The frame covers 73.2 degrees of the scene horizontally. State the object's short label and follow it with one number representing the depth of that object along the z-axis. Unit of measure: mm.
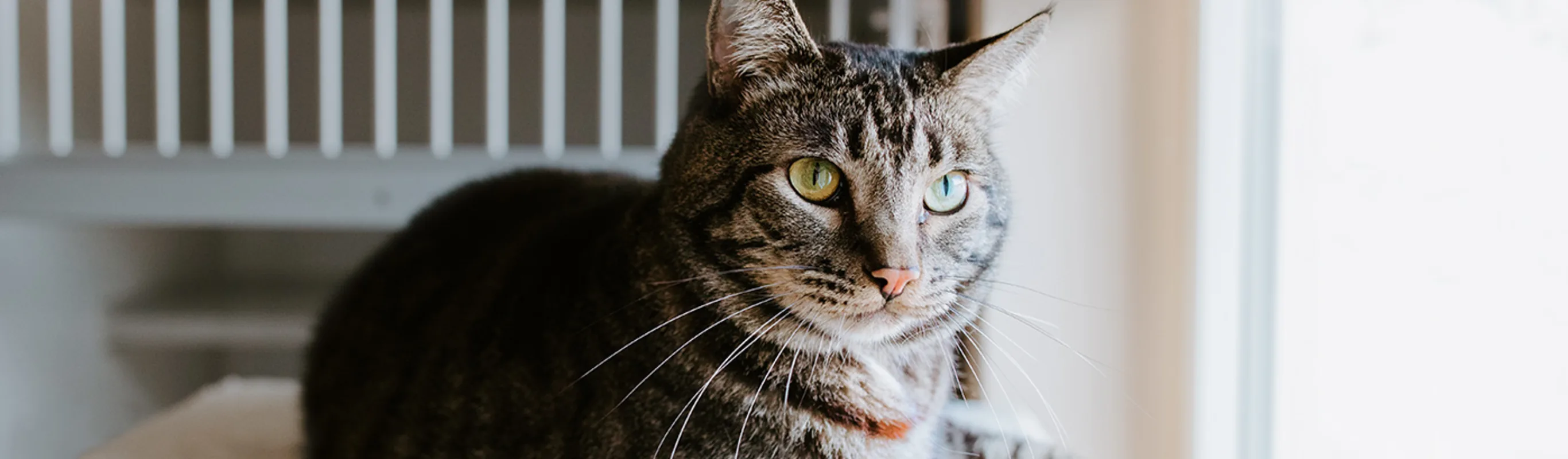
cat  678
